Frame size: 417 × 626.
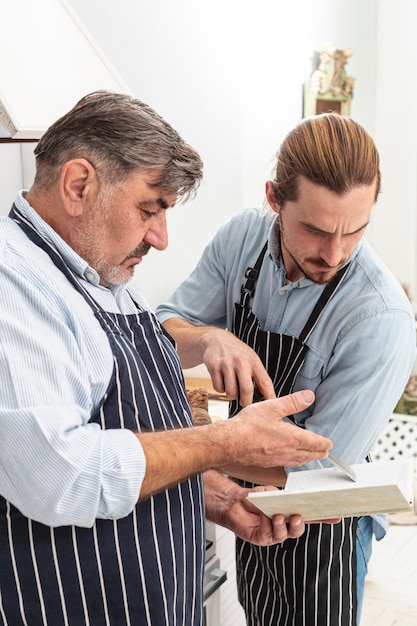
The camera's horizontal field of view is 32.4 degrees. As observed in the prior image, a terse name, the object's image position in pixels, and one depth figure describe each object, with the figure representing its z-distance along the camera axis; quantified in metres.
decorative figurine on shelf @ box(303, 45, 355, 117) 3.99
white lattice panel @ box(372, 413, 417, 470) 4.32
